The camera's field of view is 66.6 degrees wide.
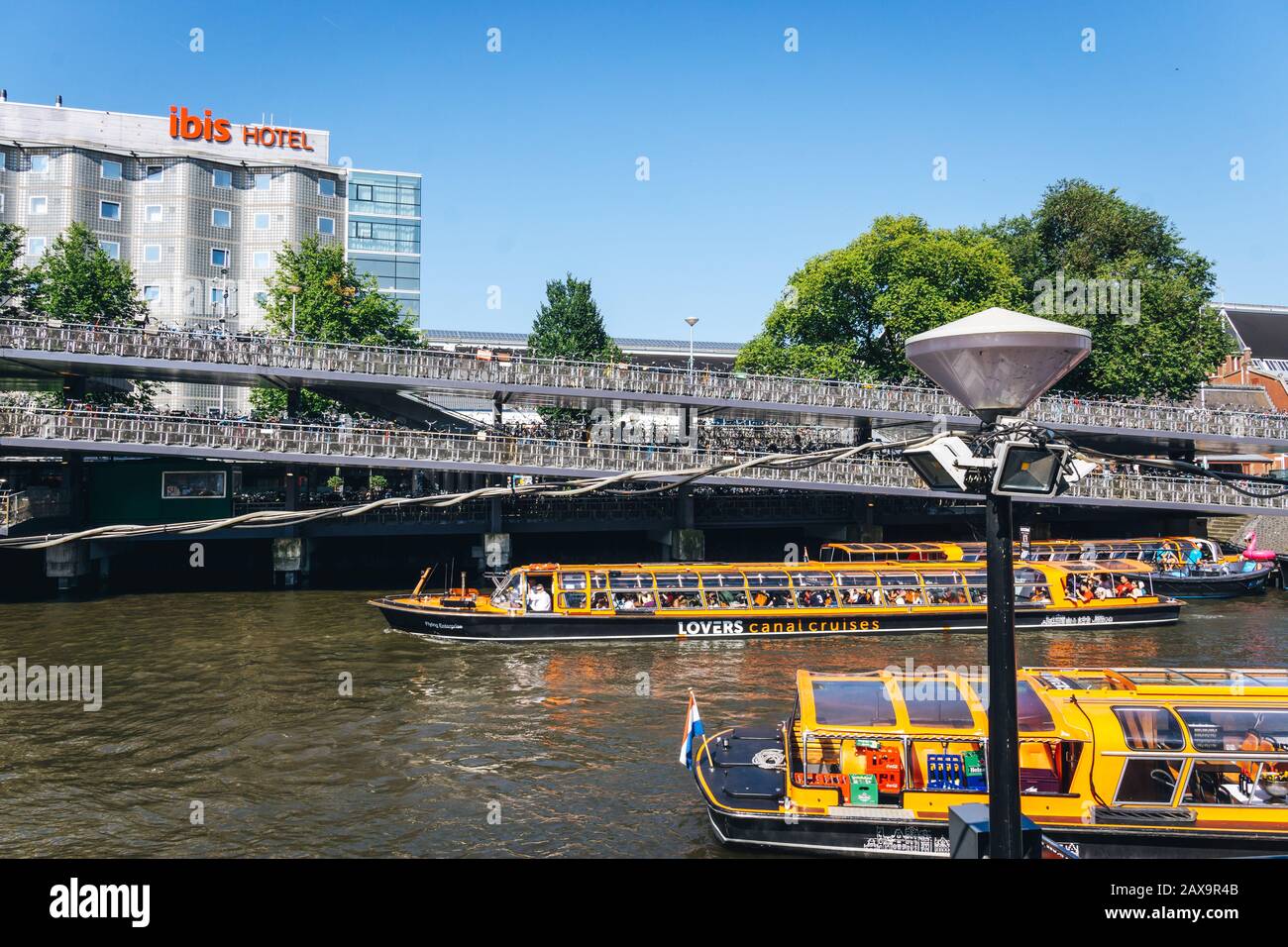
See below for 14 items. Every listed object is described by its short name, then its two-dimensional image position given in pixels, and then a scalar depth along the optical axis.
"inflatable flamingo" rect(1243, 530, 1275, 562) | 44.75
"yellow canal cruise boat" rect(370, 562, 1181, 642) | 31.97
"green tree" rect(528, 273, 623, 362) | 66.38
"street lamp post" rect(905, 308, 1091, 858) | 5.58
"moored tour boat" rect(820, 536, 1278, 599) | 40.16
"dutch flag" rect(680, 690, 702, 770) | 17.19
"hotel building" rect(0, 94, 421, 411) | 74.19
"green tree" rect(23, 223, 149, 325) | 52.41
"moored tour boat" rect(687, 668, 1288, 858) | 14.30
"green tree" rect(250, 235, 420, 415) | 54.97
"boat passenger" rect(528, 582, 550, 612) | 32.09
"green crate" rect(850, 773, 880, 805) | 15.20
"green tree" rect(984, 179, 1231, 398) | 56.34
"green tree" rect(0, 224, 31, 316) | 50.75
